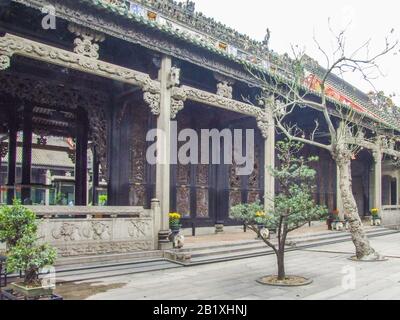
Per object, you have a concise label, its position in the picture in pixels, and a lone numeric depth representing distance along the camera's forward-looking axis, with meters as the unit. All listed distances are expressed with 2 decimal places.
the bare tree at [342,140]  10.40
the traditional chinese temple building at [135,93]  9.41
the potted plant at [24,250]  5.82
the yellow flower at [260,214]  7.70
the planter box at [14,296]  5.85
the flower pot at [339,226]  16.59
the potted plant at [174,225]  10.59
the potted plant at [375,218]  19.62
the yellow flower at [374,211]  19.62
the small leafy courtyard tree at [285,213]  7.64
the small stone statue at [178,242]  10.37
